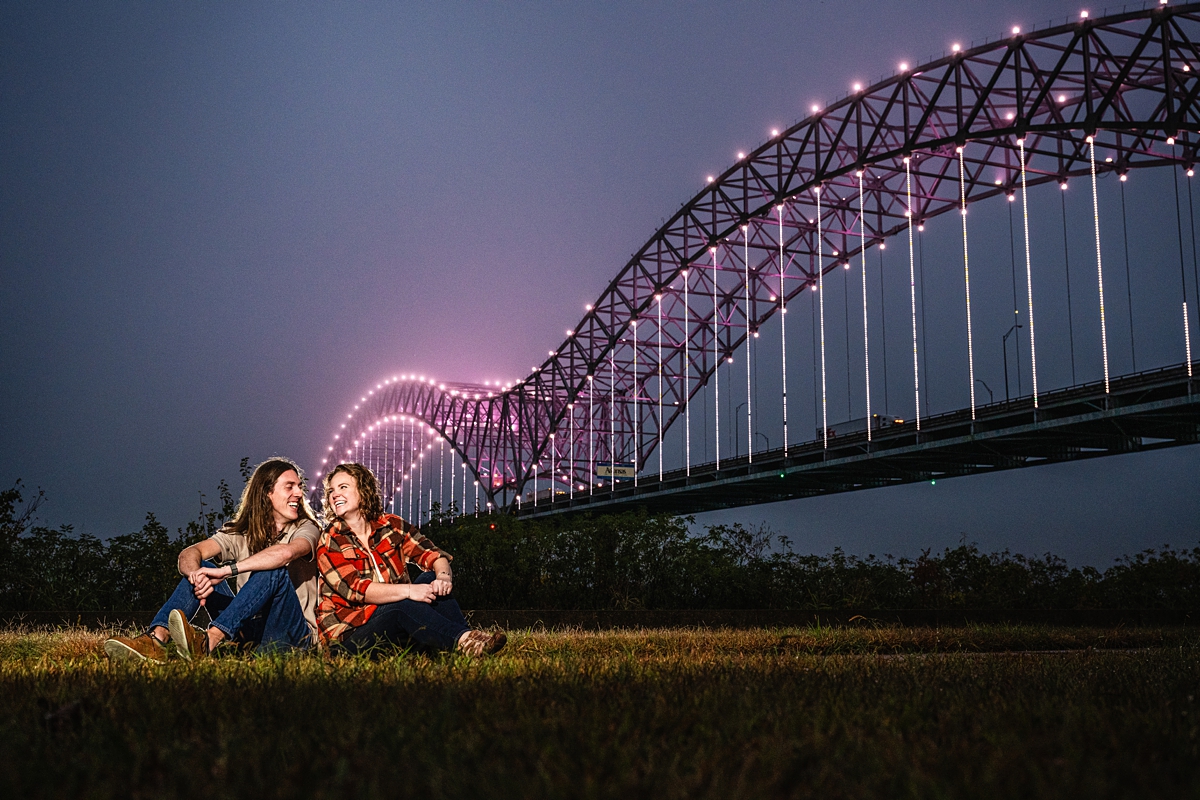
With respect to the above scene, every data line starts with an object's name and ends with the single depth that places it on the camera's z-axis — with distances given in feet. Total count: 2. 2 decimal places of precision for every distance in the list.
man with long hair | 16.06
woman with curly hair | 16.26
